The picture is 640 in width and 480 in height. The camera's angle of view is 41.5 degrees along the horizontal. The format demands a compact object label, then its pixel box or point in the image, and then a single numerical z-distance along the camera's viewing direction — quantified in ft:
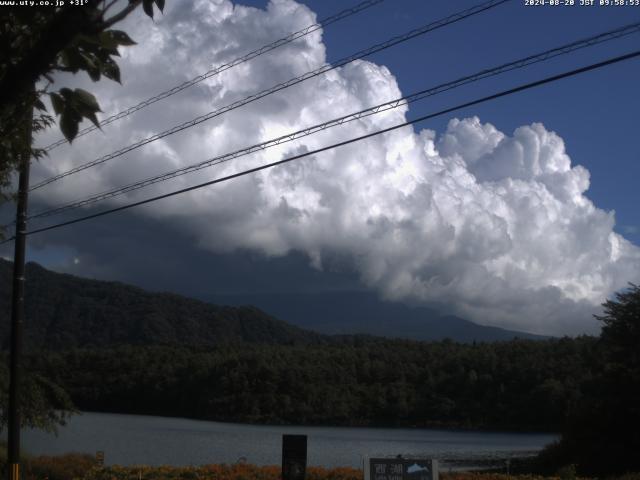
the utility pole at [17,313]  54.03
